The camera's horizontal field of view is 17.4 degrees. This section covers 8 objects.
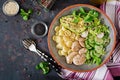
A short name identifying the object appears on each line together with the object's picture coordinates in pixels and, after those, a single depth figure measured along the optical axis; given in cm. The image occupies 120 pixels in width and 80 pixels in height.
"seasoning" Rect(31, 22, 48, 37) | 158
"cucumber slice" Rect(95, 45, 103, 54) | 147
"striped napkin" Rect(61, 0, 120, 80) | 155
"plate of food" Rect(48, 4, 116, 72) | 148
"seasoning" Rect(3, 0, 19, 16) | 159
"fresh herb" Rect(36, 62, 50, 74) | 157
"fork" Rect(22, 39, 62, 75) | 157
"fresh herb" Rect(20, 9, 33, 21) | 158
